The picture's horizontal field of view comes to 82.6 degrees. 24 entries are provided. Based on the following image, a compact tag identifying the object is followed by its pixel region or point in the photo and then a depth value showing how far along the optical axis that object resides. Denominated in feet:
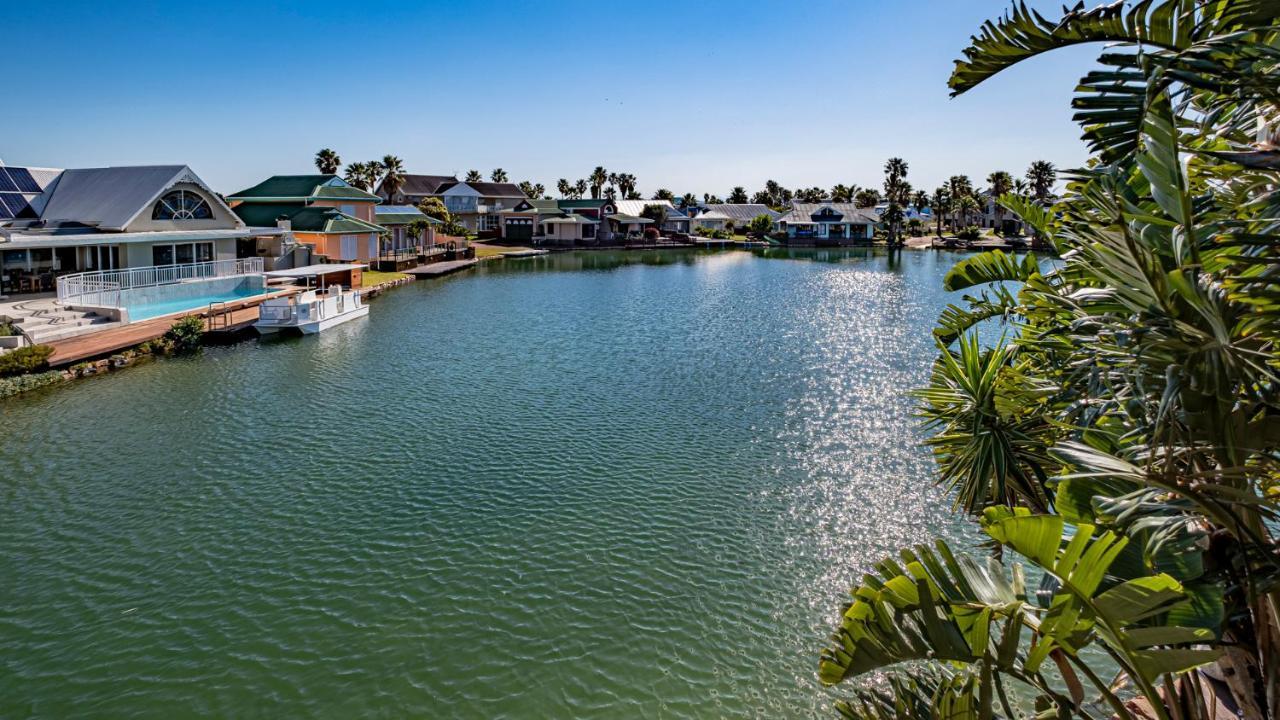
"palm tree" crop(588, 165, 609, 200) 413.80
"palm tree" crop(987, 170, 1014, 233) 381.60
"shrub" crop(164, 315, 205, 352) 94.02
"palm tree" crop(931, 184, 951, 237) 388.78
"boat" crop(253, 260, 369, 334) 106.93
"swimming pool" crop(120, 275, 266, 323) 101.04
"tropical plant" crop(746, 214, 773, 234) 372.38
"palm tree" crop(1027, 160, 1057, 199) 366.84
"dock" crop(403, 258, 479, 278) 189.37
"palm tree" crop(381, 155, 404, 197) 256.73
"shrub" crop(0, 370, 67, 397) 70.59
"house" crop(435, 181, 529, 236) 312.09
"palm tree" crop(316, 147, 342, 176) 253.85
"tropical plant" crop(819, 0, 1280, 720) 11.96
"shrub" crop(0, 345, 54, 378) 72.08
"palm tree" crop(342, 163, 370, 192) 268.41
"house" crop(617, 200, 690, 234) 374.59
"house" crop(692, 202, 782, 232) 406.62
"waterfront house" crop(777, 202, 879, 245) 360.69
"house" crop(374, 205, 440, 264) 207.00
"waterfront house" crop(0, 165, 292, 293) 103.30
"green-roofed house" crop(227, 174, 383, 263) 161.07
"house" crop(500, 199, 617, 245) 312.91
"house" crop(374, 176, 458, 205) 315.78
